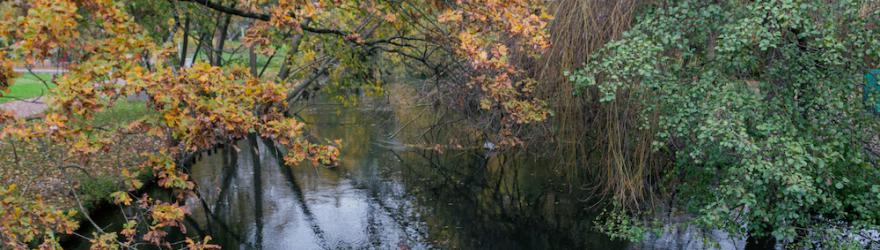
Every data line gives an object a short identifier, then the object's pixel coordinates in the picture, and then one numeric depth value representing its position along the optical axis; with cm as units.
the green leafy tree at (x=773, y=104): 653
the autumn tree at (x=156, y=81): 454
